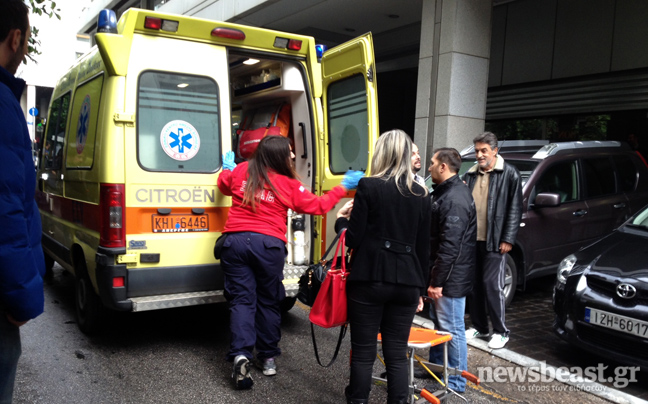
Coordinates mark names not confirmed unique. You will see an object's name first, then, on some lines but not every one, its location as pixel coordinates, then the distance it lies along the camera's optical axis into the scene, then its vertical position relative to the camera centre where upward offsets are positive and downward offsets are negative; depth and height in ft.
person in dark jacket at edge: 5.60 -0.69
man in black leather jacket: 14.94 -1.61
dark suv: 18.89 -1.06
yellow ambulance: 13.07 +0.31
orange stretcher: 10.53 -4.61
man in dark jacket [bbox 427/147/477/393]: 11.43 -1.99
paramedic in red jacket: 12.47 -2.03
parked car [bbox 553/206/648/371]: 12.48 -3.34
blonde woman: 9.37 -1.84
